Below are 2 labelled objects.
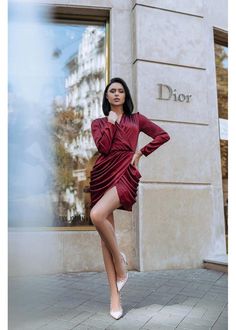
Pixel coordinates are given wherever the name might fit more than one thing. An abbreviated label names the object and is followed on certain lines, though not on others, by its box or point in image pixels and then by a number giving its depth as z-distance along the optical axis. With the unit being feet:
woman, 10.50
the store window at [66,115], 17.43
